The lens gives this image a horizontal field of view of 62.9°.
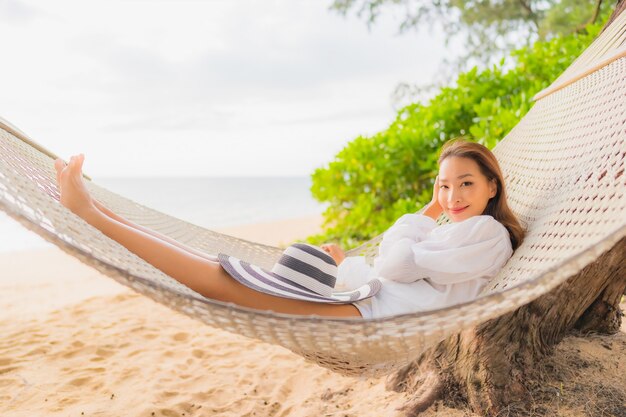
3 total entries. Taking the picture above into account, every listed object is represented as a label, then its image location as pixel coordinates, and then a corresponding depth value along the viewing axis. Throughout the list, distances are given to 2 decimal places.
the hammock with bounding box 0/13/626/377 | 1.01
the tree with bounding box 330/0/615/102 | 6.84
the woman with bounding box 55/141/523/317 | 1.45
